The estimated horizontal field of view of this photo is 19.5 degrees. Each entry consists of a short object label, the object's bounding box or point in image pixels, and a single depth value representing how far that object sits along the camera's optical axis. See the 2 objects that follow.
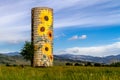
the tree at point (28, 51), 49.78
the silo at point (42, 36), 48.31
